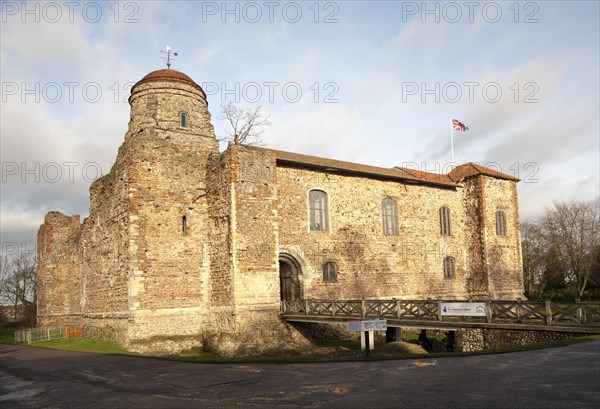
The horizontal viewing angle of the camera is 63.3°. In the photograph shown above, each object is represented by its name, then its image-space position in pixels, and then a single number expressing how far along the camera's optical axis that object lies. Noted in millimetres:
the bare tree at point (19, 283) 54375
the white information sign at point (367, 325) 15750
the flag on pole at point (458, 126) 32688
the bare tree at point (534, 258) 48531
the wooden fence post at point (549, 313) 12955
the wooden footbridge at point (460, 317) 12453
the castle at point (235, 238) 20141
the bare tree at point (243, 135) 29438
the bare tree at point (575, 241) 41962
